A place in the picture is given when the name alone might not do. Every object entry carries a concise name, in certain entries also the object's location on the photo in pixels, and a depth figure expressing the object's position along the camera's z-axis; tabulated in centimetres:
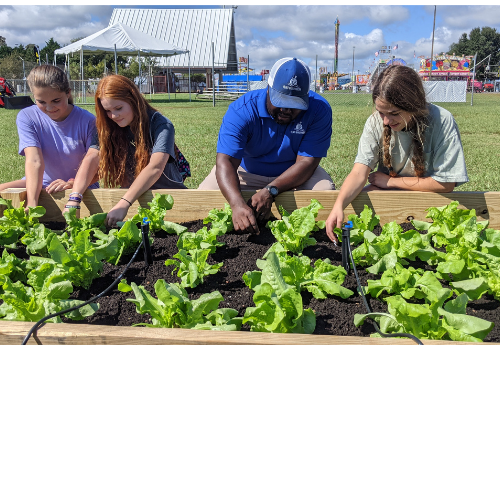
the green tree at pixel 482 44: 7135
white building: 4647
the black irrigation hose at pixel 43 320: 142
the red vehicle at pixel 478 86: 4778
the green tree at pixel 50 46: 7072
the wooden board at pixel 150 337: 136
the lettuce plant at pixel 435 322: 147
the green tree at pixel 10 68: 4053
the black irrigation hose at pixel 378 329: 135
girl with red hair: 297
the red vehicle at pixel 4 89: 1998
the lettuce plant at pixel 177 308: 163
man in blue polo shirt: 280
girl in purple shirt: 303
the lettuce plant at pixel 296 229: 247
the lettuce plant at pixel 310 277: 191
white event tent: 2459
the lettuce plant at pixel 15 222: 269
